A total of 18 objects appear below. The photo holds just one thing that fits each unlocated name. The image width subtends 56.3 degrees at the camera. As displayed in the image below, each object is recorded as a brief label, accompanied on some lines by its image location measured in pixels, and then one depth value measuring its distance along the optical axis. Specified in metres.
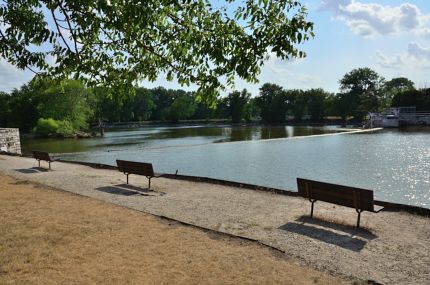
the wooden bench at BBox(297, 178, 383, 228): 9.06
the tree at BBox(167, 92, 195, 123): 139.88
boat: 92.50
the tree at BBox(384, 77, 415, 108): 137.25
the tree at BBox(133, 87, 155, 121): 137.25
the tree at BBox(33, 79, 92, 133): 80.50
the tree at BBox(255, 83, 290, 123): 129.88
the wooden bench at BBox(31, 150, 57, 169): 19.89
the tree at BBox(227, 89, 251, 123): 136.12
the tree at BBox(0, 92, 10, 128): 93.81
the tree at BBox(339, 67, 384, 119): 110.94
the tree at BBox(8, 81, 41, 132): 86.25
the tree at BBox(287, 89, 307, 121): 125.00
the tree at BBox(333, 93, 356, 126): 116.35
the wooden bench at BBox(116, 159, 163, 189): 14.28
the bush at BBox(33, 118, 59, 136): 73.44
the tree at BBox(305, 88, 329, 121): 121.88
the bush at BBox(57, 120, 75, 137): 72.31
